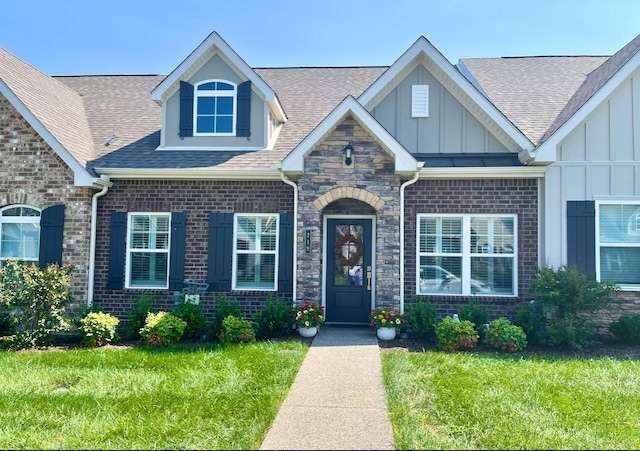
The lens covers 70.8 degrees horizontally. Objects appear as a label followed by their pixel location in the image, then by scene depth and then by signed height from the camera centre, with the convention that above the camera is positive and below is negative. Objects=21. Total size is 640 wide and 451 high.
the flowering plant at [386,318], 8.40 -1.23
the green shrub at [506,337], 7.80 -1.43
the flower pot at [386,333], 8.41 -1.51
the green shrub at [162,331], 8.05 -1.48
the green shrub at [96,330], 8.20 -1.52
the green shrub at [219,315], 8.55 -1.27
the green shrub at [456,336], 7.83 -1.44
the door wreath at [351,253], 9.96 -0.03
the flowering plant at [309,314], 8.47 -1.20
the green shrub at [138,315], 8.70 -1.31
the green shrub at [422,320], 8.47 -1.27
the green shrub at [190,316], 8.62 -1.30
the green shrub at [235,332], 8.16 -1.49
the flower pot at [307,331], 8.51 -1.52
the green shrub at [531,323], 8.37 -1.28
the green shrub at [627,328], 8.24 -1.34
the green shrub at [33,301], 8.22 -1.02
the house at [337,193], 8.91 +1.20
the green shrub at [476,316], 8.47 -1.18
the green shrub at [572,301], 8.03 -0.82
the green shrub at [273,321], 8.64 -1.36
